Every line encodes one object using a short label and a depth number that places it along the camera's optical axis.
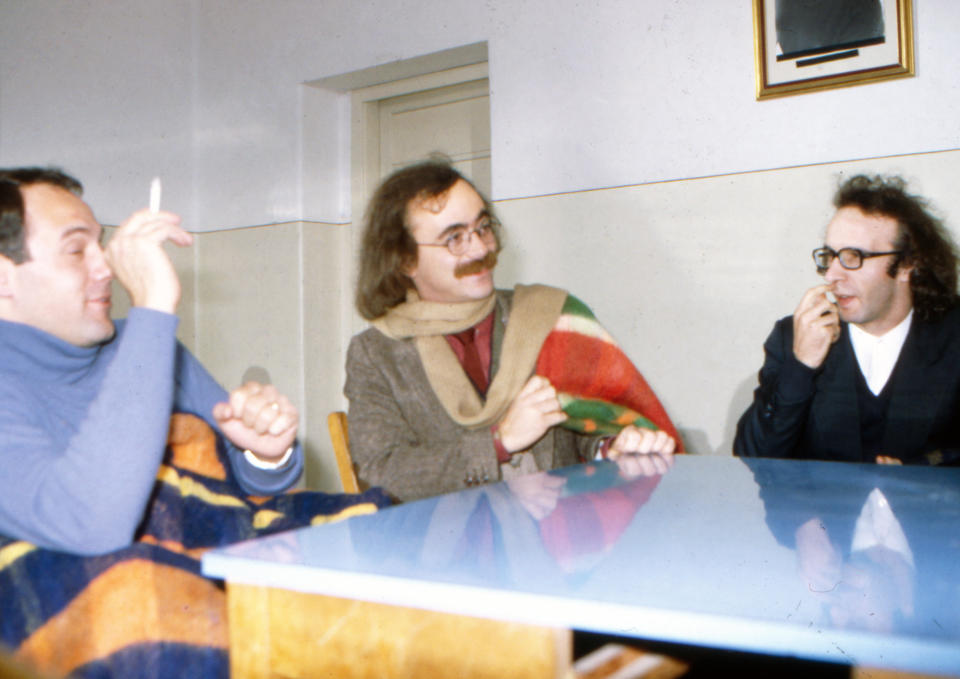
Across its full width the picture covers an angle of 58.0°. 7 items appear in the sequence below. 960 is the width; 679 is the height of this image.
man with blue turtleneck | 0.93
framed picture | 2.24
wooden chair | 1.73
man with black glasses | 1.72
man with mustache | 1.57
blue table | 0.56
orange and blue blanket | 0.87
